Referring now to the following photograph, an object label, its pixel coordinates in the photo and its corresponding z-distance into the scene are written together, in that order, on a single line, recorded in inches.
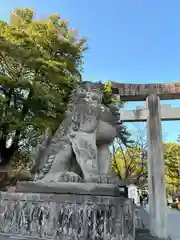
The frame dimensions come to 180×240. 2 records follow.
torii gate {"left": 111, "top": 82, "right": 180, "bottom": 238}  170.9
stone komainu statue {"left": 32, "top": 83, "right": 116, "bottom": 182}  105.0
